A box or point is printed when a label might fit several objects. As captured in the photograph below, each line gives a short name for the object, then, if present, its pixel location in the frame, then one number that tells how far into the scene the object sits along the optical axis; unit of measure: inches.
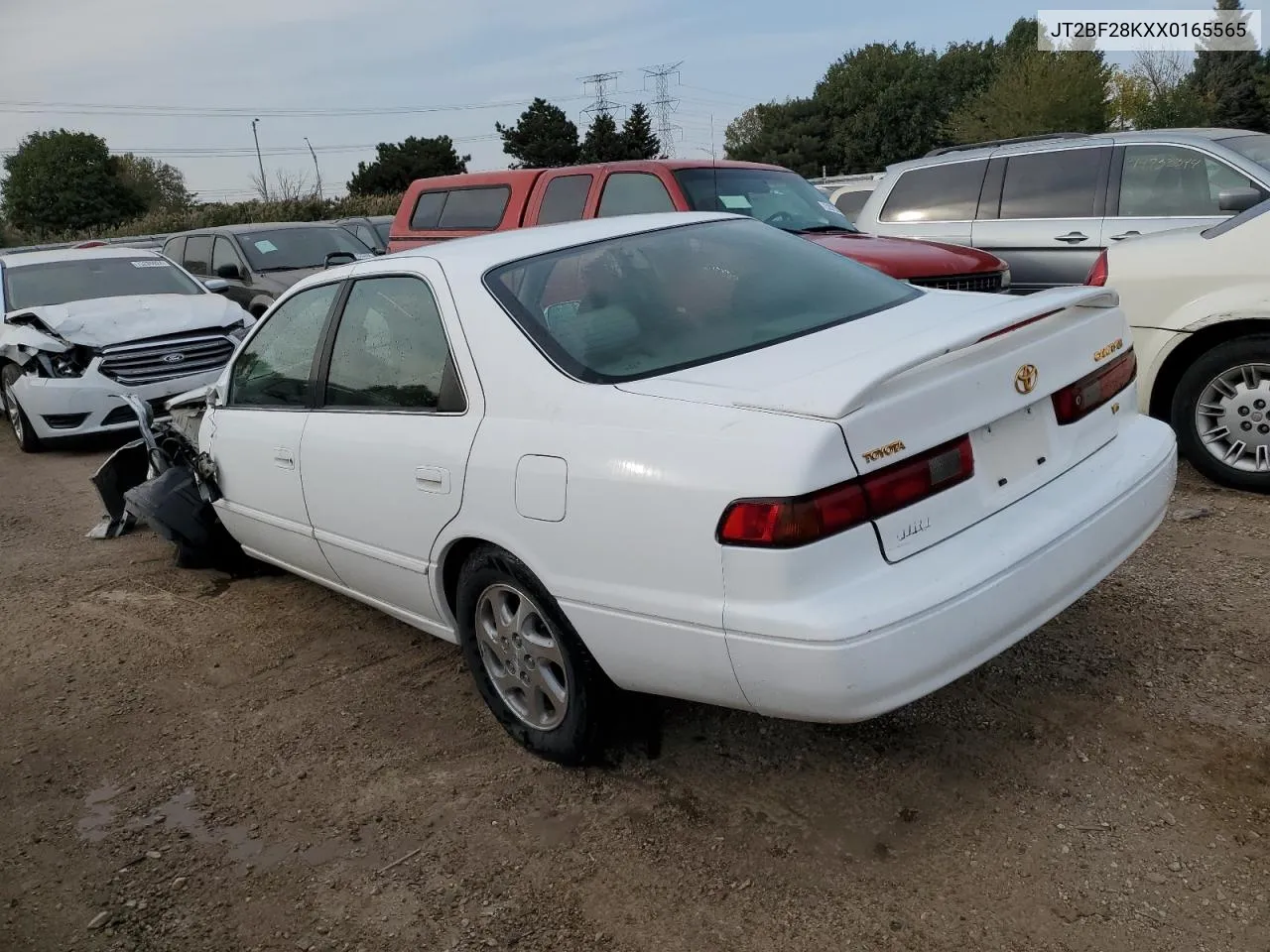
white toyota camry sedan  94.8
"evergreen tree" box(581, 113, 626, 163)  2303.2
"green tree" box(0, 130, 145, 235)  2440.9
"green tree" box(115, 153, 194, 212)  2701.8
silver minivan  275.9
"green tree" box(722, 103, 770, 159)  3002.0
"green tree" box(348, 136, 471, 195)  2384.4
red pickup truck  269.1
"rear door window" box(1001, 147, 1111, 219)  298.0
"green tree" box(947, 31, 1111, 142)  1700.3
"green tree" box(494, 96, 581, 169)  2479.1
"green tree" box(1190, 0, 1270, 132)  2073.1
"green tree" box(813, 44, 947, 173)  2566.4
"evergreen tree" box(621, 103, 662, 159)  2299.5
